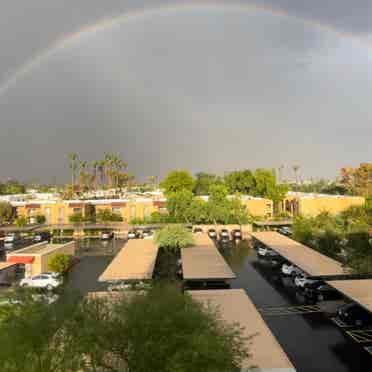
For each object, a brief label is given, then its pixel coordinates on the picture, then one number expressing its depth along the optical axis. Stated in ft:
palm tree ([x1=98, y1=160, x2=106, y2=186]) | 303.68
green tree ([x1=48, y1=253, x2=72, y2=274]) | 92.12
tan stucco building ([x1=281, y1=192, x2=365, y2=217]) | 171.63
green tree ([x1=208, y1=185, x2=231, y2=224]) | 157.07
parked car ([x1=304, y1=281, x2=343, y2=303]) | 69.06
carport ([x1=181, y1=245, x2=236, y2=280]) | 68.49
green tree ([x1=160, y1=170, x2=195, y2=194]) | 233.96
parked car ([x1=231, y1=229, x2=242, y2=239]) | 146.30
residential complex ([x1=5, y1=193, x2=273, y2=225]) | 175.22
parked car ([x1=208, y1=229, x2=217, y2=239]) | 150.00
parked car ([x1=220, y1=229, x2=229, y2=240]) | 145.69
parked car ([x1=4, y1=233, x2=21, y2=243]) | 143.73
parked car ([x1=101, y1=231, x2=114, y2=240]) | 149.08
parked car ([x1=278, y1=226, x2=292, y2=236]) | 144.05
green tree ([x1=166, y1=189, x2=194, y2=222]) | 163.63
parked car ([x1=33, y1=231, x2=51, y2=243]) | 147.69
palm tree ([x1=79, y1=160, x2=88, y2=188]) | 281.72
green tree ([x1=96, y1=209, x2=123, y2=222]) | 170.67
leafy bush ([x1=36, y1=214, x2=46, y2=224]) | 174.50
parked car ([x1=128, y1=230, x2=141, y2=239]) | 148.56
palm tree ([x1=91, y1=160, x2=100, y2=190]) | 302.53
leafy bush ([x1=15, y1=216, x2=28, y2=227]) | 165.89
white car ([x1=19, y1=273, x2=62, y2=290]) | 79.66
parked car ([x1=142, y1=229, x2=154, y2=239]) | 146.20
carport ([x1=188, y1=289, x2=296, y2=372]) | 36.27
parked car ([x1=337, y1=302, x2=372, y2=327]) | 57.00
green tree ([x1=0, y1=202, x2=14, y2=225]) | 170.60
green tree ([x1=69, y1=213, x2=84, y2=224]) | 168.86
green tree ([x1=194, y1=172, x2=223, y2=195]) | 329.89
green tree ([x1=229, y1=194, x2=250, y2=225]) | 158.61
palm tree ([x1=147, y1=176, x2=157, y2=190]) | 443.16
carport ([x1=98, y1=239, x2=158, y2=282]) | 70.13
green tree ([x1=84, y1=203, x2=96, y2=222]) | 169.99
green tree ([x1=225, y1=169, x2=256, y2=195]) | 260.62
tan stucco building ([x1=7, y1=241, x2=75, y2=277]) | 86.84
